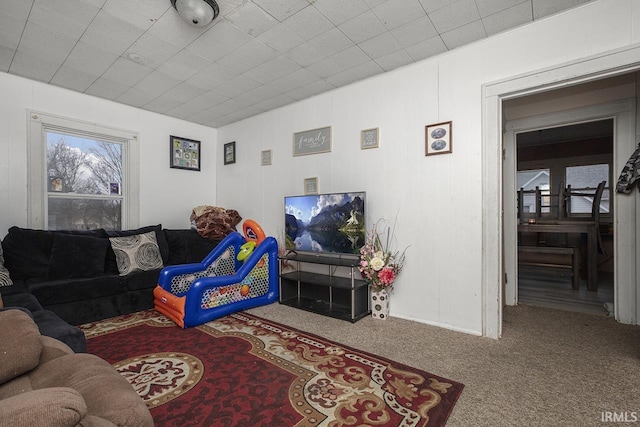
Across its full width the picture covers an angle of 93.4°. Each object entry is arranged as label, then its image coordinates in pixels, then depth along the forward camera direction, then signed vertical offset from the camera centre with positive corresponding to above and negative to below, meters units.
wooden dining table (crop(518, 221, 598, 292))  4.14 -0.44
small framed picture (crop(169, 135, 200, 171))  4.43 +0.91
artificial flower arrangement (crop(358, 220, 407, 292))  2.89 -0.47
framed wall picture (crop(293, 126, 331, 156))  3.57 +0.87
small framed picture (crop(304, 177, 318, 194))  3.69 +0.33
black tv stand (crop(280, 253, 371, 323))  2.99 -0.83
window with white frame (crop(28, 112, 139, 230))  3.36 +0.47
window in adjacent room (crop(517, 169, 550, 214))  6.57 +0.56
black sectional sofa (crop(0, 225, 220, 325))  2.77 -0.62
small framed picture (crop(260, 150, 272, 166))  4.19 +0.77
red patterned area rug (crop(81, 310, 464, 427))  1.56 -1.04
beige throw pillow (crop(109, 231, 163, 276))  3.26 -0.44
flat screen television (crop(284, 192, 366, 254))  3.14 -0.12
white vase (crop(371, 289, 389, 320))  2.96 -0.91
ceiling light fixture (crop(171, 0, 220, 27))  2.00 +1.38
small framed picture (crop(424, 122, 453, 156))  2.72 +0.67
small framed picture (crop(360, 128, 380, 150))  3.17 +0.78
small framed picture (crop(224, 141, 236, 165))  4.66 +0.94
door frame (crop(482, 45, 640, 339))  2.13 +0.30
